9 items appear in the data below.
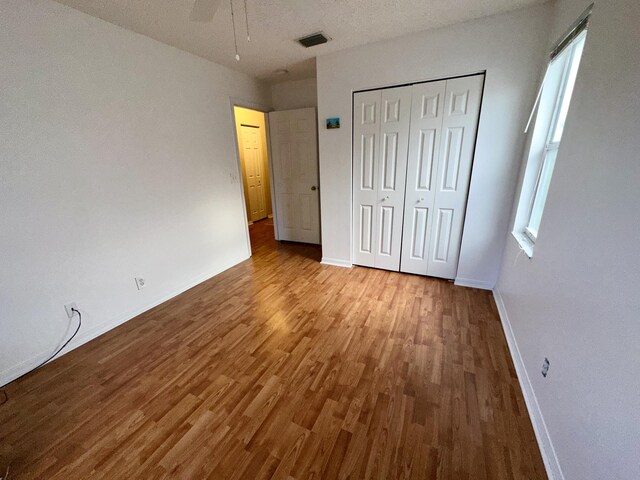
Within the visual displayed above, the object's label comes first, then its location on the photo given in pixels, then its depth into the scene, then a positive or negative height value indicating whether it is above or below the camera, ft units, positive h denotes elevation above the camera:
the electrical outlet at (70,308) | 6.38 -3.40
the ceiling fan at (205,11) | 5.83 +3.63
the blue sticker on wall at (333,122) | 9.39 +1.46
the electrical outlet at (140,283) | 7.85 -3.49
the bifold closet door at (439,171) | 7.73 -0.34
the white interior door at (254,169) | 17.21 -0.29
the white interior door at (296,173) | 12.31 -0.46
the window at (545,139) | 5.58 +0.46
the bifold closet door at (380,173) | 8.61 -0.40
